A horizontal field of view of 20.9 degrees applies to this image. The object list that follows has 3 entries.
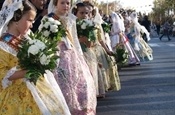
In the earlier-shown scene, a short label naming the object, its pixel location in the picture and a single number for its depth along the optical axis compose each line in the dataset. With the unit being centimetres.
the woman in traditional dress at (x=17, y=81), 381
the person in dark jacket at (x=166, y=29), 3443
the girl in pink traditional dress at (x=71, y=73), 505
